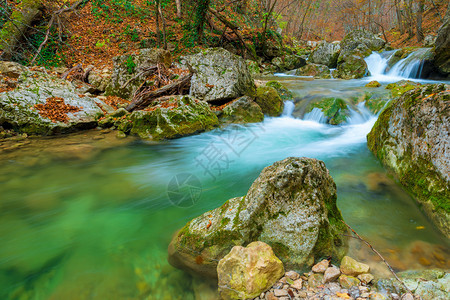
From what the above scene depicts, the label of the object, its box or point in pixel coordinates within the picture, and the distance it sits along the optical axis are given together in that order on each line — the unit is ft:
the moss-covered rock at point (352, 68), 43.06
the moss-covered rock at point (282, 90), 30.69
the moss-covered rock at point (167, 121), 21.39
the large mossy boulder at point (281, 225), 7.07
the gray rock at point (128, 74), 28.81
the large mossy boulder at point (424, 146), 8.80
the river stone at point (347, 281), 6.22
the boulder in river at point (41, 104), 19.85
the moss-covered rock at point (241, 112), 25.35
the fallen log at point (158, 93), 25.96
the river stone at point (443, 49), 30.45
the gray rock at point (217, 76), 26.50
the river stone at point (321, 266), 6.73
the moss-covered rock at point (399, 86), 26.22
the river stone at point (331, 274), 6.44
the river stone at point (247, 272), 6.07
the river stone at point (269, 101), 28.14
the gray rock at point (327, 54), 57.77
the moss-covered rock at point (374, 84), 33.62
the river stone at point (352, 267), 6.57
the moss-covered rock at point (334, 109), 25.04
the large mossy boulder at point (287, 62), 56.13
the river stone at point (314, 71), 48.26
